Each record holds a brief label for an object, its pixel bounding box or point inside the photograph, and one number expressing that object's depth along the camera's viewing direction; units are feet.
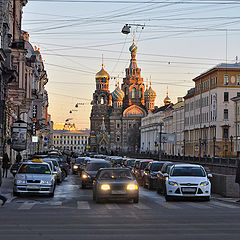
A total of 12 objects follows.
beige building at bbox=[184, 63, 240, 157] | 334.44
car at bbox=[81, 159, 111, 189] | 105.09
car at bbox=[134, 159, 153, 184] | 120.08
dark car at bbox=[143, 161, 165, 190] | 103.77
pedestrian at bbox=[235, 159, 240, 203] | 69.95
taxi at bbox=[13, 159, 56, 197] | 80.92
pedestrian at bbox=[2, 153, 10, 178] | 132.20
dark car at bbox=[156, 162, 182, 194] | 86.75
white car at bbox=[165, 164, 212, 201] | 75.82
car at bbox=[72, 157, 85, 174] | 175.14
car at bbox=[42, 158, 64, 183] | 119.75
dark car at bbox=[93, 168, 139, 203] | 72.08
